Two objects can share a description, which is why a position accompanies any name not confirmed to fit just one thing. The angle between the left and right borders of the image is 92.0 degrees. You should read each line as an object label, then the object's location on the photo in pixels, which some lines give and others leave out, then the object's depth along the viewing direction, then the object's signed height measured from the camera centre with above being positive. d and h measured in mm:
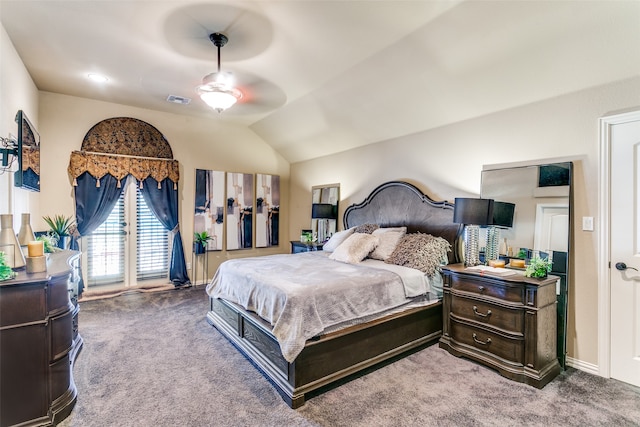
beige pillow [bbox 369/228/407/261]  3715 -349
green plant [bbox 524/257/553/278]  2646 -464
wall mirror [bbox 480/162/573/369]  2781 +14
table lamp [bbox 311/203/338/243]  5414 +74
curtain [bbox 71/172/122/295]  4699 +212
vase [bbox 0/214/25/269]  2070 -171
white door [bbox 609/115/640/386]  2488 -283
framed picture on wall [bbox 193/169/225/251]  5664 +168
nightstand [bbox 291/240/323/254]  5134 -539
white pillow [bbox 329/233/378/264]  3676 -409
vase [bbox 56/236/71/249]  4113 -365
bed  2309 -1077
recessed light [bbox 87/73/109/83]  3907 +1774
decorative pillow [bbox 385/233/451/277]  3279 -417
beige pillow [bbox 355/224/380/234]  4426 -185
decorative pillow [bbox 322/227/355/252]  4411 -356
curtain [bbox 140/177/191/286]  5230 +70
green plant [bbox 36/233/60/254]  3078 -321
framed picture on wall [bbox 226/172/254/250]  5996 +100
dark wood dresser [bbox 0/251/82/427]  1853 -863
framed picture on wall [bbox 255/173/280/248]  6375 +109
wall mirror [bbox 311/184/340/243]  5435 +92
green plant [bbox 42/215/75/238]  4094 -126
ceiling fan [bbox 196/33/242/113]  3143 +1289
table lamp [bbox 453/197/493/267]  3006 +43
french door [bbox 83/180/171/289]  4887 -544
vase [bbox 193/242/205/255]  5613 -600
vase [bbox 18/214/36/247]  2475 -143
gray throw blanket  2330 -668
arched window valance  4773 +1005
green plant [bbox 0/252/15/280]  1846 -336
